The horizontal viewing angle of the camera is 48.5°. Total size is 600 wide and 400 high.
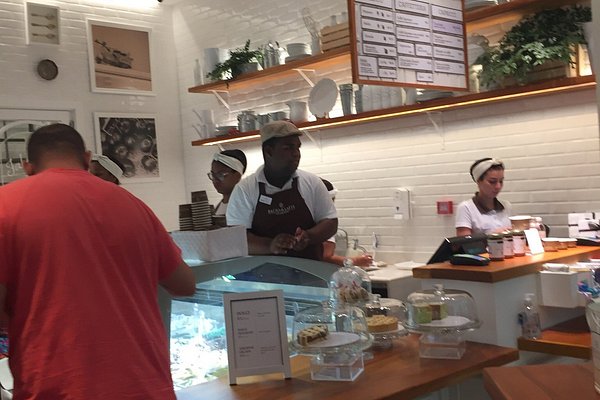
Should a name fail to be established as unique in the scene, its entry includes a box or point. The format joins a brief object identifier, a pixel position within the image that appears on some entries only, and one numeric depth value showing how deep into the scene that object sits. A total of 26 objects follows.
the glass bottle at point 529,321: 2.97
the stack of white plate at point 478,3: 4.67
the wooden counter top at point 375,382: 2.13
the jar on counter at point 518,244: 3.32
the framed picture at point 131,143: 7.04
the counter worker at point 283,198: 3.78
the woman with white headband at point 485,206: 4.79
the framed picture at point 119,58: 7.02
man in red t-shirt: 1.80
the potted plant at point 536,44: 4.27
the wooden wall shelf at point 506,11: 4.46
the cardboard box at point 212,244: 2.43
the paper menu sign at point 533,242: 3.45
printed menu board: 3.46
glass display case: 2.52
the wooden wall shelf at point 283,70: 5.65
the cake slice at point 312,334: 2.28
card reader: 2.99
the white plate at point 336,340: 2.25
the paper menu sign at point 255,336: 2.30
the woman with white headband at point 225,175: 4.62
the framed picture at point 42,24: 6.54
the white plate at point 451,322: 2.48
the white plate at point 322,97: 5.89
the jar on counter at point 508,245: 3.22
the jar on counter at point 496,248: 3.17
